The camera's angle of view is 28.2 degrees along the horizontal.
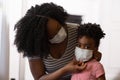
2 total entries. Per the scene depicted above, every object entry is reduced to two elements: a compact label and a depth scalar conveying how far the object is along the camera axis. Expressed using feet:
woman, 3.54
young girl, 3.57
